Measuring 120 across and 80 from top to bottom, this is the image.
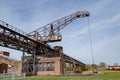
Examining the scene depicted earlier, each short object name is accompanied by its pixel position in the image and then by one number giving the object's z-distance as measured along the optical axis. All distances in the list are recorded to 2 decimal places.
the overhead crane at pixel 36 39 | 20.47
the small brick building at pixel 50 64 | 24.28
